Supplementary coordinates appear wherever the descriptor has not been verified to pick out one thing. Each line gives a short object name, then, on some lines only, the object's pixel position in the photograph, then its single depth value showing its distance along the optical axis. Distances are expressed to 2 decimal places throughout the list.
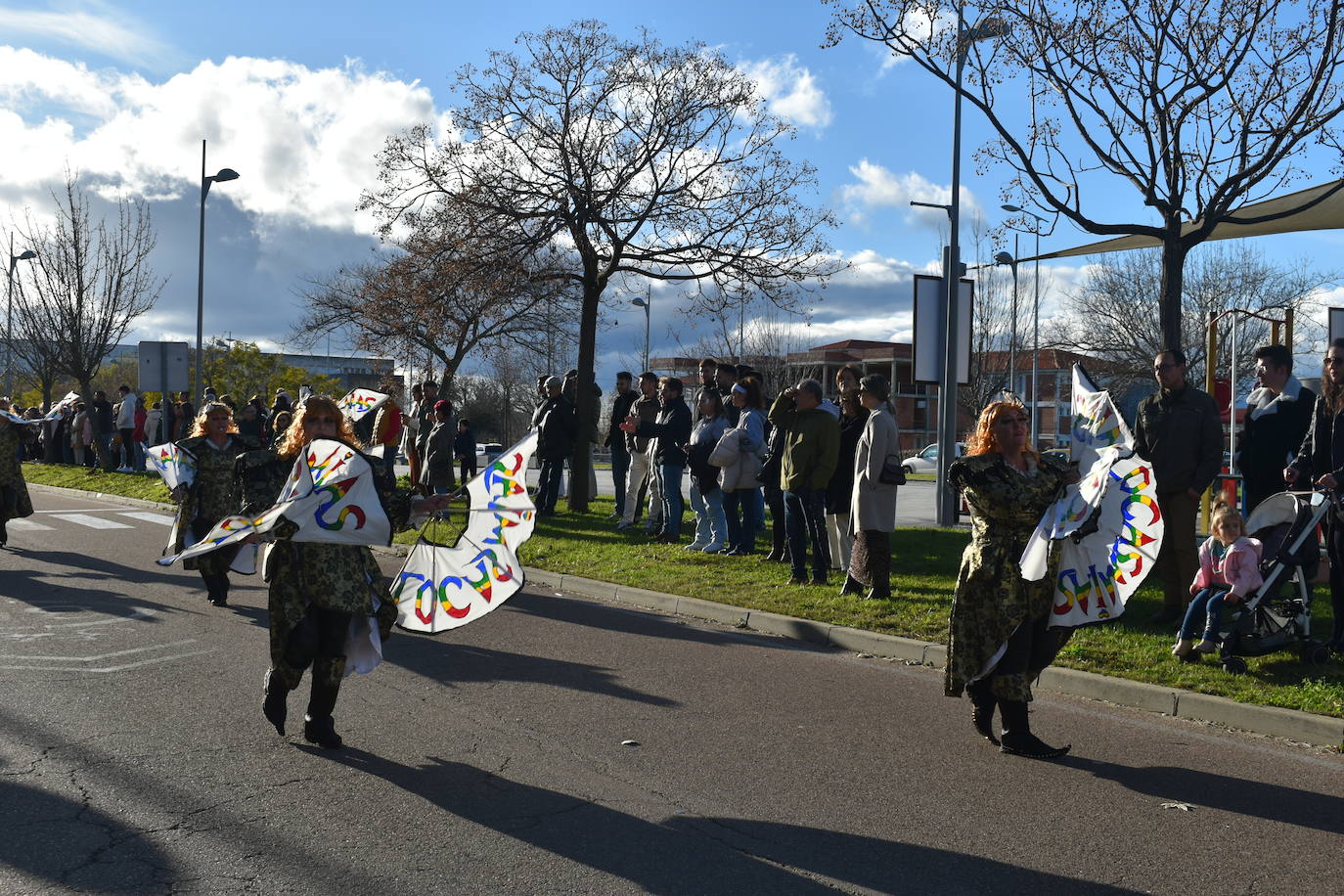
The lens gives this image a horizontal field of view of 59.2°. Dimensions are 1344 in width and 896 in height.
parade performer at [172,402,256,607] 9.77
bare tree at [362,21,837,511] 16.33
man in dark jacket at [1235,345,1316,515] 8.81
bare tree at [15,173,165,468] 30.91
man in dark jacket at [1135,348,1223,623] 8.56
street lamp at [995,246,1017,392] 31.61
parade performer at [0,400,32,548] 13.45
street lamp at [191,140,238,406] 26.30
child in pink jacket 7.23
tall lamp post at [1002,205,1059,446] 42.53
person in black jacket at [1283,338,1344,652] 7.56
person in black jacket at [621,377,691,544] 13.44
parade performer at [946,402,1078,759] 5.61
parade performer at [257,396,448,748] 5.55
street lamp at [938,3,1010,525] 15.80
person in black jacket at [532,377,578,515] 15.73
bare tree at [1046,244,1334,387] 43.53
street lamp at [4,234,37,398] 33.84
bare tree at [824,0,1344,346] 11.97
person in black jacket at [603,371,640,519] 15.28
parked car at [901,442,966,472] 42.06
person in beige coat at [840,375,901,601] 9.94
